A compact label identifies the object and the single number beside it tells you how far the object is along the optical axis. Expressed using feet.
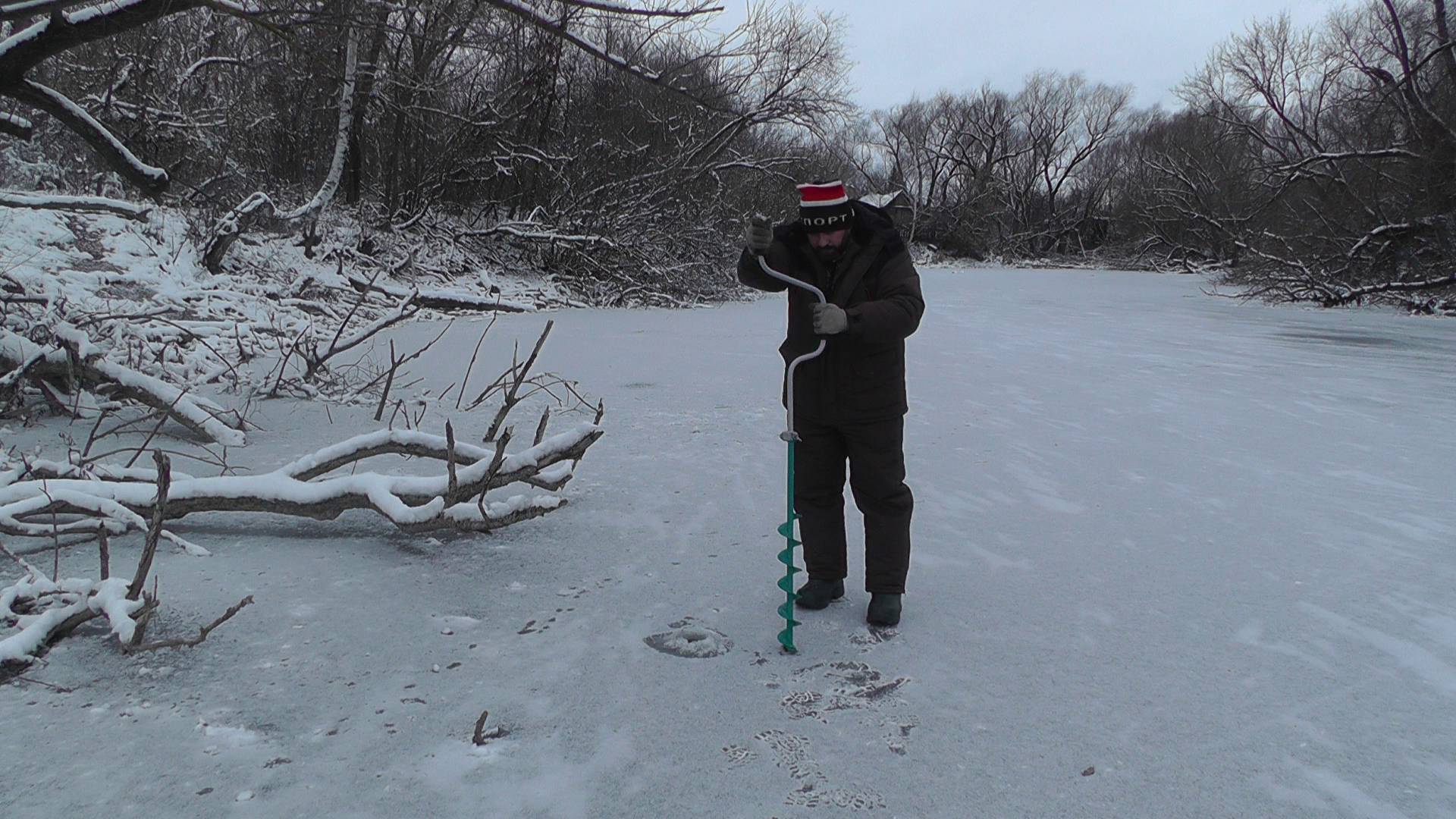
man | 9.98
